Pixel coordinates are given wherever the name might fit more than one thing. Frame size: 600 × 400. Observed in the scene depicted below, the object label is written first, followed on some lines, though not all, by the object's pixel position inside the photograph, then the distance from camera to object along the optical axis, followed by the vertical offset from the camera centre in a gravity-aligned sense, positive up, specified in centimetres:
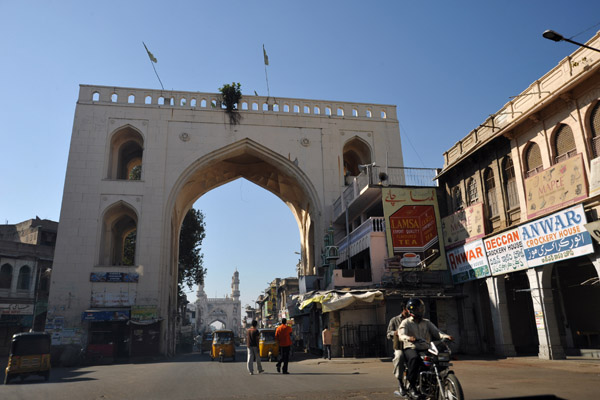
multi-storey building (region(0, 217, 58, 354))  2953 +354
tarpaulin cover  1612 +110
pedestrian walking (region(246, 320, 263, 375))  1191 -25
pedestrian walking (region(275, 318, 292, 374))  1180 -20
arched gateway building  2367 +921
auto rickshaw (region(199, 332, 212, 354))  3272 -44
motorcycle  465 -48
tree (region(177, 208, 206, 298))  3659 +658
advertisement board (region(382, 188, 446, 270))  1942 +433
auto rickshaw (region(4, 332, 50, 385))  1294 -43
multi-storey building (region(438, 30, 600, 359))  1243 +343
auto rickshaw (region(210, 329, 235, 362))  1920 -37
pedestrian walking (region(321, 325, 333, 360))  1675 -24
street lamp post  949 +572
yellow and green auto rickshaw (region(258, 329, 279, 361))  1844 -50
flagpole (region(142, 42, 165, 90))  2696 +1570
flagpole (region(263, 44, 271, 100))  2833 +1624
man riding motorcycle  538 -8
